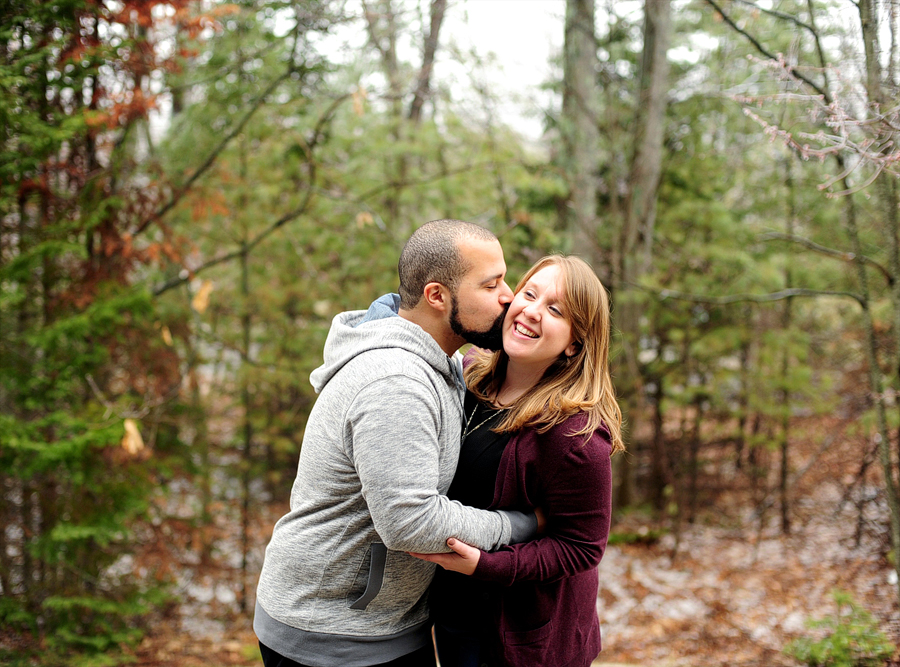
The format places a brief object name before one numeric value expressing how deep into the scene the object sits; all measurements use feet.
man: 5.49
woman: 6.05
